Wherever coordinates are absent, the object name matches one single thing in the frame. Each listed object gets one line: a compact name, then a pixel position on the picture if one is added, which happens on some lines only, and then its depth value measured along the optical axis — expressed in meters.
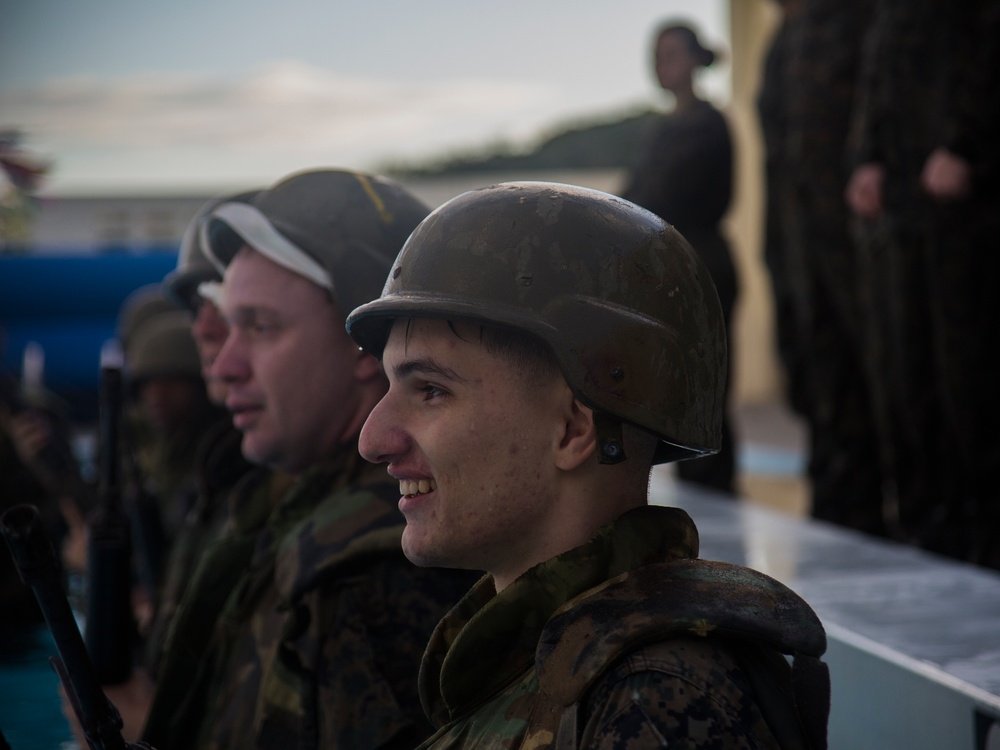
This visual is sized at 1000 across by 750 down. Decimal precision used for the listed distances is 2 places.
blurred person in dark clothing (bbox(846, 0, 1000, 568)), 3.05
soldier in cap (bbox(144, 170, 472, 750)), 1.51
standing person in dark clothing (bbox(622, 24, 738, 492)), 4.45
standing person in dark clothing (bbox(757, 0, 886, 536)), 3.93
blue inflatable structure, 9.52
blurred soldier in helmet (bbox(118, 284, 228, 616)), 3.64
